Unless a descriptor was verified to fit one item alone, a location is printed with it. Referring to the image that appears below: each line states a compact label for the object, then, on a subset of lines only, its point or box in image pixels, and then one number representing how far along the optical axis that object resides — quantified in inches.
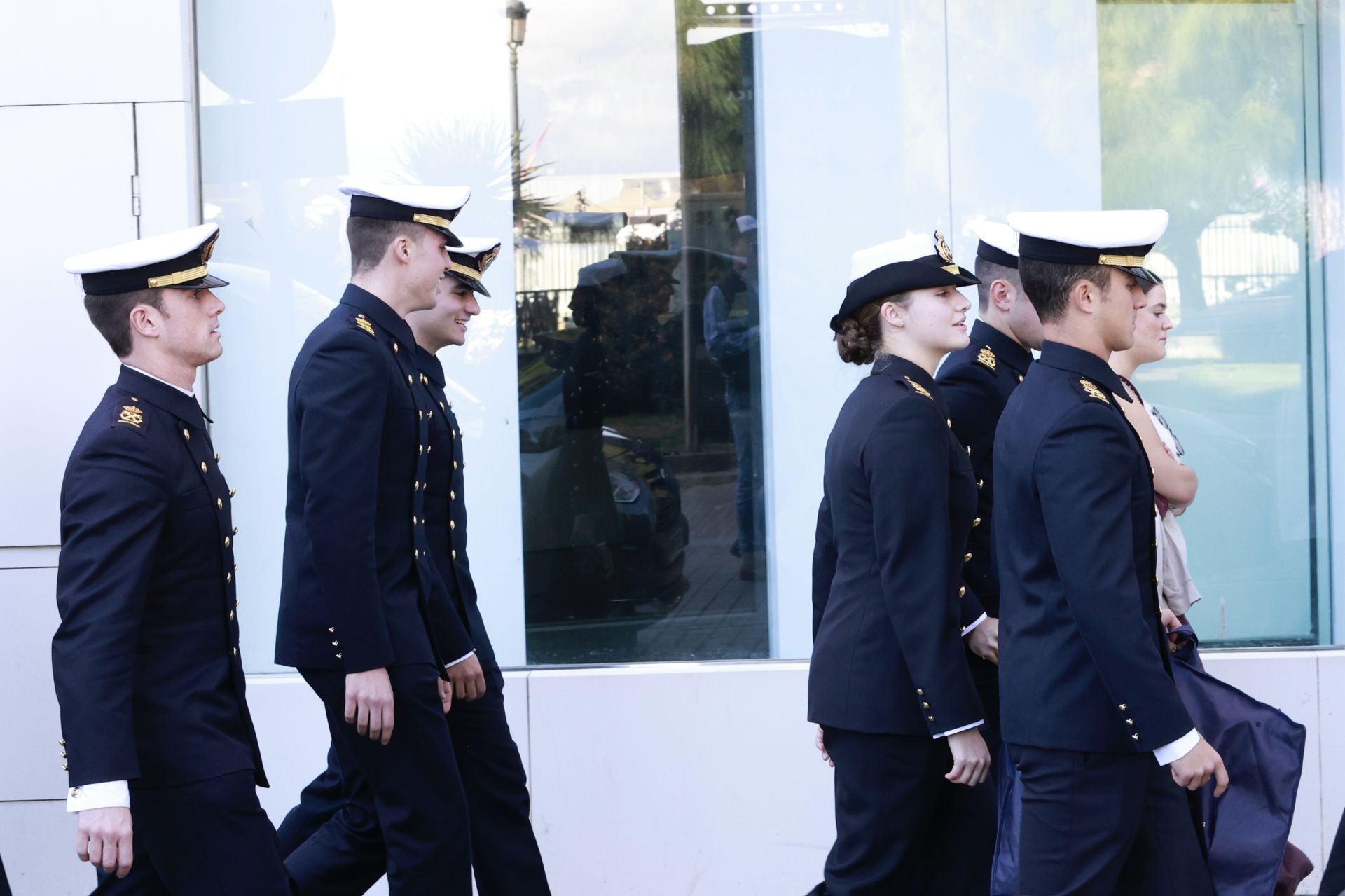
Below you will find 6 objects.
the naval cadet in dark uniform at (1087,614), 220.7
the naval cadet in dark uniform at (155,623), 223.6
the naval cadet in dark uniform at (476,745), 307.3
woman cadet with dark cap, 253.0
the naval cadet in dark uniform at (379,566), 269.4
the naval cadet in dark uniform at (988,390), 295.9
